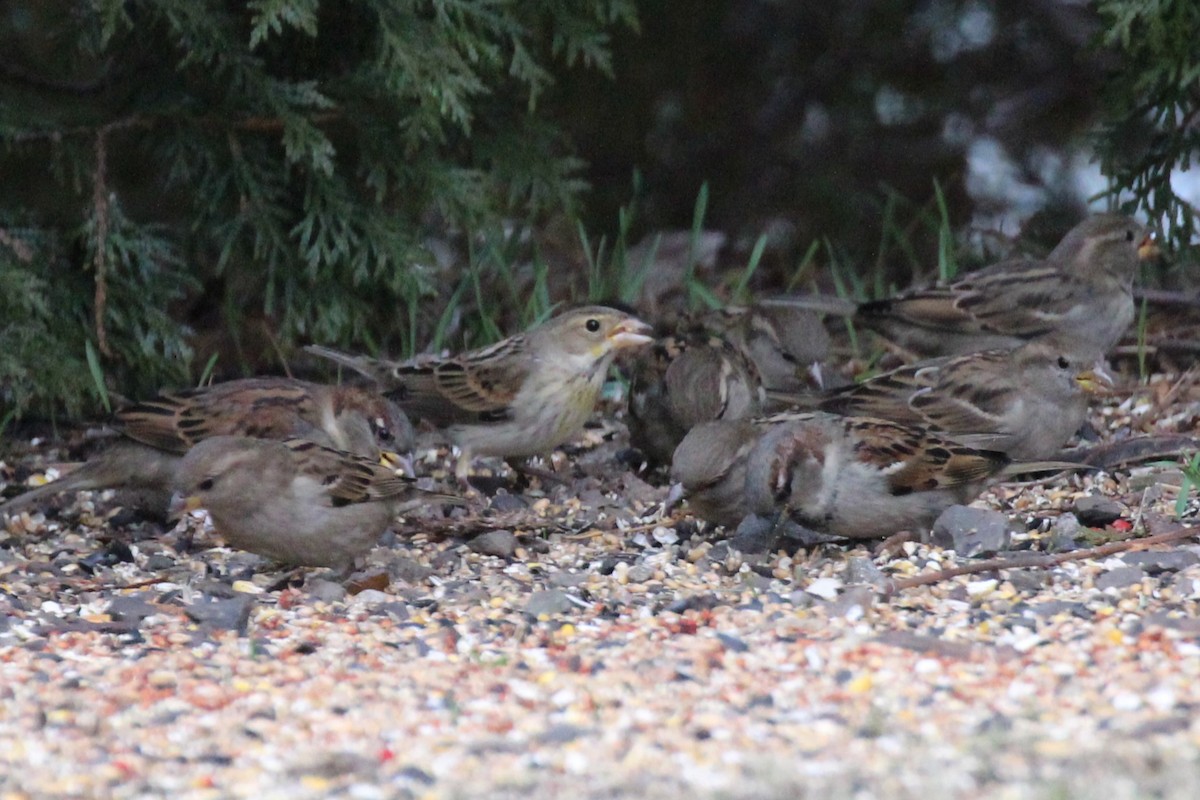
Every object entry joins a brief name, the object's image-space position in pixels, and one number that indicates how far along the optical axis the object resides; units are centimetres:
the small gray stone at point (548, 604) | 1029
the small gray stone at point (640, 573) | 1131
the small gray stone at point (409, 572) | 1152
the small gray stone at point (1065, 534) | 1118
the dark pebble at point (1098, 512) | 1177
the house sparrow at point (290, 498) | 1144
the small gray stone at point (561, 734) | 768
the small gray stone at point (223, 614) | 1015
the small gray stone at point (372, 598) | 1089
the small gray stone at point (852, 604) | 988
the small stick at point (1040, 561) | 1038
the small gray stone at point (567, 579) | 1109
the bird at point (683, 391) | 1371
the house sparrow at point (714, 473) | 1190
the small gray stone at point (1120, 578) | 1011
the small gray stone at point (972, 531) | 1130
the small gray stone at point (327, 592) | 1102
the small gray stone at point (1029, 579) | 1034
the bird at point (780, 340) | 1547
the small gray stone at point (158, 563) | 1209
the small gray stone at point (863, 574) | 1063
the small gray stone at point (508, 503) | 1384
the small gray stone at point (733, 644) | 918
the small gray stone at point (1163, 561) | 1034
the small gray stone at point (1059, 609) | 961
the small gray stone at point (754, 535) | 1180
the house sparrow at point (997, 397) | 1369
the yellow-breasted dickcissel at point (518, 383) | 1443
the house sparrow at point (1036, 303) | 1526
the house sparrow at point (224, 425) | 1318
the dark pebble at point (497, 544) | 1215
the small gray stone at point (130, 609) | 1052
